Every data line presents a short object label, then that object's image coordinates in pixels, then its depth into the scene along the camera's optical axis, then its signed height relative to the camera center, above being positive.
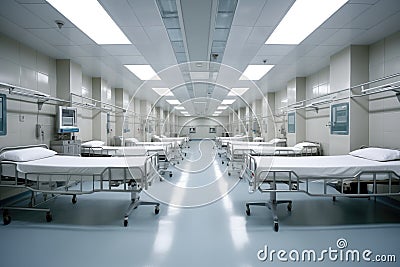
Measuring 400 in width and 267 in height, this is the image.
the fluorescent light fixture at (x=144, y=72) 6.27 +1.66
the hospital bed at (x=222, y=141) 11.13 -0.49
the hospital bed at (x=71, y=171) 3.09 -0.54
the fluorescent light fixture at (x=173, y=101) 12.05 +1.55
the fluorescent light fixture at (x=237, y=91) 9.23 +1.62
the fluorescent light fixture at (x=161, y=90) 9.14 +1.58
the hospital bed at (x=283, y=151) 5.92 -0.48
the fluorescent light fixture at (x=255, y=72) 6.39 +1.72
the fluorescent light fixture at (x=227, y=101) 12.15 +1.58
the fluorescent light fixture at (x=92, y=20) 3.15 +1.67
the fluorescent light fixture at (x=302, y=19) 3.15 +1.69
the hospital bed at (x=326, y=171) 2.96 -0.48
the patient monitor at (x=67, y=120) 5.14 +0.23
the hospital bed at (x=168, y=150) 5.97 -0.53
